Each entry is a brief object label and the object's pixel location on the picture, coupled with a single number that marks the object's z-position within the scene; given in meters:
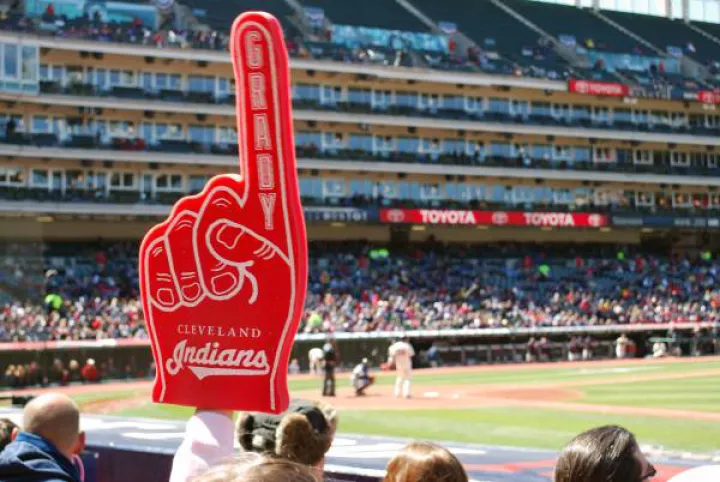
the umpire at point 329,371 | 32.50
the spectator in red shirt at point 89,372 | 42.62
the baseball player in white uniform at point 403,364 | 32.22
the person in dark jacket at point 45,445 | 5.61
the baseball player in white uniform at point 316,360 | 46.16
